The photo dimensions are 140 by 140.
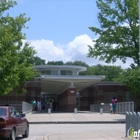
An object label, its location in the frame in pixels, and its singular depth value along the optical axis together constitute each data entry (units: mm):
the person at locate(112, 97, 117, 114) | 39350
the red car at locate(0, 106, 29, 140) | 15133
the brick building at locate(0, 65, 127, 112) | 45669
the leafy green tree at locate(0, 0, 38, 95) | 21281
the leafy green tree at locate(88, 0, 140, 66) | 45062
